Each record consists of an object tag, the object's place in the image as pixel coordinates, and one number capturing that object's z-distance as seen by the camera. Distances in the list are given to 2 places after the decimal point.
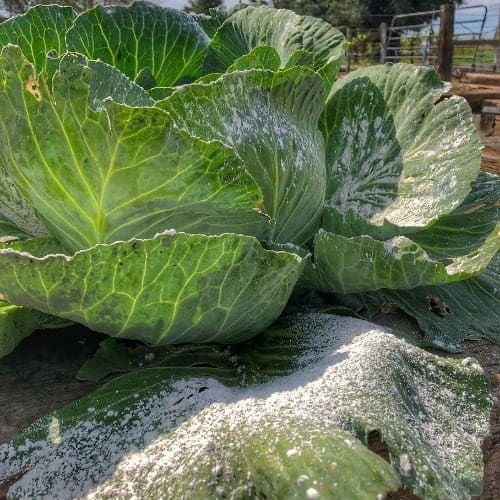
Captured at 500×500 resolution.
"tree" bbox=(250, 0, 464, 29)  24.66
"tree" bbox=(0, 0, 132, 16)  21.17
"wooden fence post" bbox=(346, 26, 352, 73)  14.88
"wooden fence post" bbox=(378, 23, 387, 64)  15.16
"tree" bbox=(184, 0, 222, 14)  31.35
